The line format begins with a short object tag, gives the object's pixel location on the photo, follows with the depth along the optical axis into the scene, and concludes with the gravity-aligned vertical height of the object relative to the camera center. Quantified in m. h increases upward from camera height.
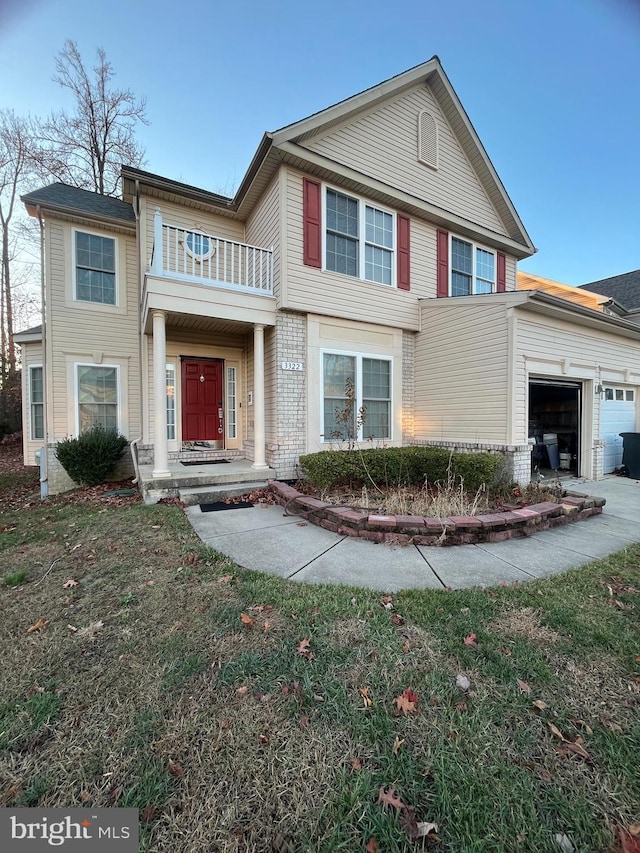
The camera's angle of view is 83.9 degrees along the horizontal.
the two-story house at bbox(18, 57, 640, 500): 7.07 +2.24
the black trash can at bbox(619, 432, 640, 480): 8.40 -0.81
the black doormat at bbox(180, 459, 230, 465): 8.34 -1.02
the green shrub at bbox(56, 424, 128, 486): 7.96 -0.83
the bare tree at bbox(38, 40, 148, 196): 13.42 +11.24
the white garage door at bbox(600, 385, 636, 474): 8.87 -0.01
